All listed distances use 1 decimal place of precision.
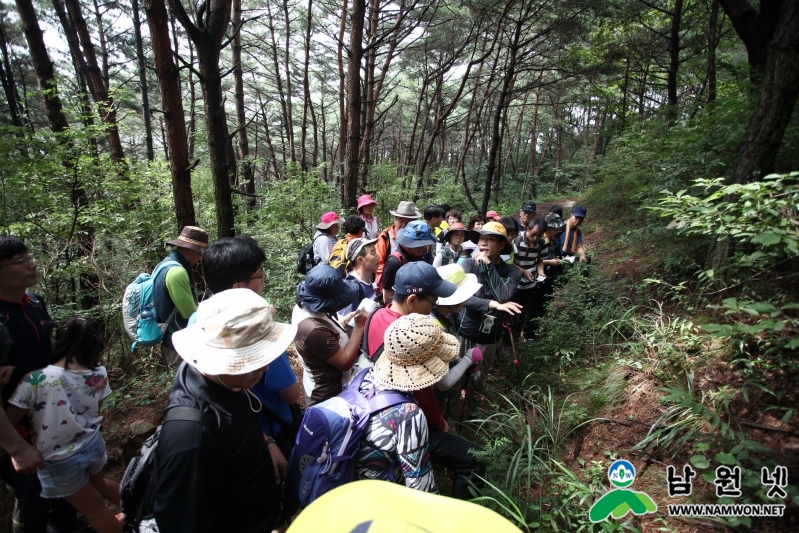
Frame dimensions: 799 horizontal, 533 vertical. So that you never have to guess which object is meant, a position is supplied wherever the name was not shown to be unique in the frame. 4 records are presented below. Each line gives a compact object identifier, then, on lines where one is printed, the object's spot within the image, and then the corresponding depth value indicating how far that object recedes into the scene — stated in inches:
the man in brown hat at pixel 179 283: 119.6
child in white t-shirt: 84.1
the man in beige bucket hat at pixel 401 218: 215.5
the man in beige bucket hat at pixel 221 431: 51.0
